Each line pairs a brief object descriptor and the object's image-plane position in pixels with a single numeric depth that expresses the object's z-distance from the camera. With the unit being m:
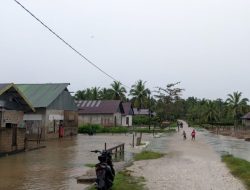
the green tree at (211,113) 59.93
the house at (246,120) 47.81
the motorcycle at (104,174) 6.57
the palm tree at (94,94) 56.50
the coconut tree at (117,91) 54.85
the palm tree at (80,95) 56.83
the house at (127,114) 47.13
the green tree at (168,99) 49.14
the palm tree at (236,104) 53.41
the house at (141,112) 64.01
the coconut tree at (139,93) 55.74
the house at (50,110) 24.29
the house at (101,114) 41.87
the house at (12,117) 13.98
